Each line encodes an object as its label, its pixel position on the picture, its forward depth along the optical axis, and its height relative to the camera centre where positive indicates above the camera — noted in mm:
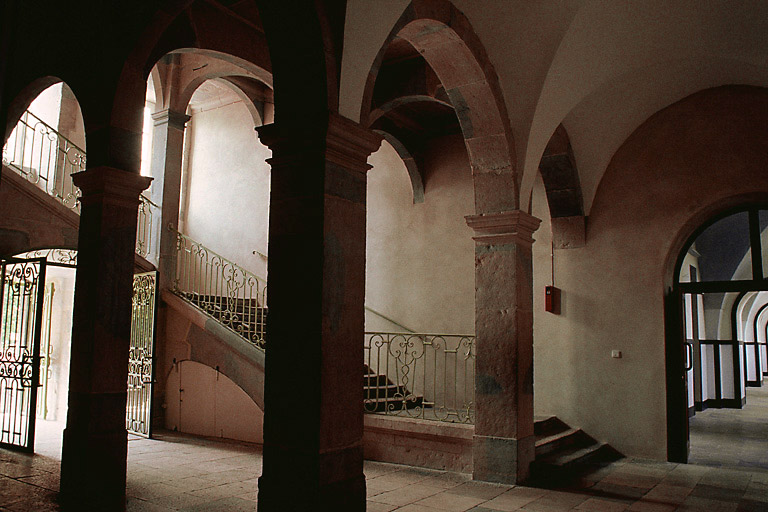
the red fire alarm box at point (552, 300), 8148 +384
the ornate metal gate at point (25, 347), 6395 -294
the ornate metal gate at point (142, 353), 7672 -395
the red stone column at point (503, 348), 5828 -194
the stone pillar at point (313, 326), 3475 -9
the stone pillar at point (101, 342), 4719 -167
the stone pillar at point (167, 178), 8766 +2081
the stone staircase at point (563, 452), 6225 -1382
